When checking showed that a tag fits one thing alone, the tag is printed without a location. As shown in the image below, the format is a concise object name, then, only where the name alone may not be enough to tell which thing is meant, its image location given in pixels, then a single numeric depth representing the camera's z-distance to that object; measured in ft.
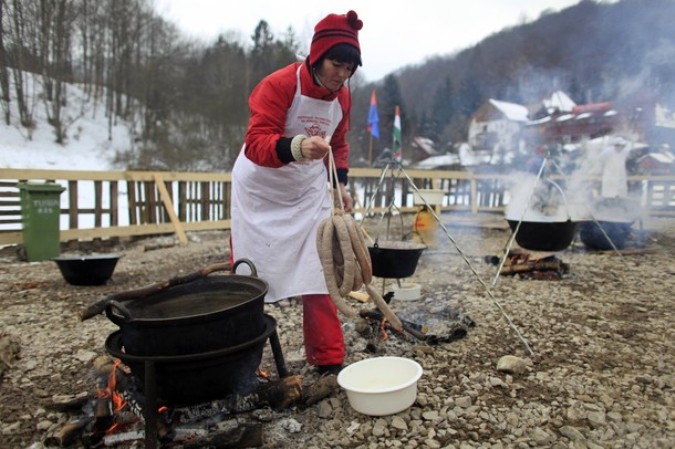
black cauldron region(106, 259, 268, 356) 6.28
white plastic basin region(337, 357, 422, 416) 7.86
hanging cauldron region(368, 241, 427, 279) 12.90
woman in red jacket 8.13
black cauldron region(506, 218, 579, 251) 16.75
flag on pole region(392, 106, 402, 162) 37.23
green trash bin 21.40
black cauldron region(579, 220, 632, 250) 23.56
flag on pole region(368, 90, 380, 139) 45.73
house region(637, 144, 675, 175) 55.73
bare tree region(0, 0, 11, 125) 58.66
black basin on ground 17.25
